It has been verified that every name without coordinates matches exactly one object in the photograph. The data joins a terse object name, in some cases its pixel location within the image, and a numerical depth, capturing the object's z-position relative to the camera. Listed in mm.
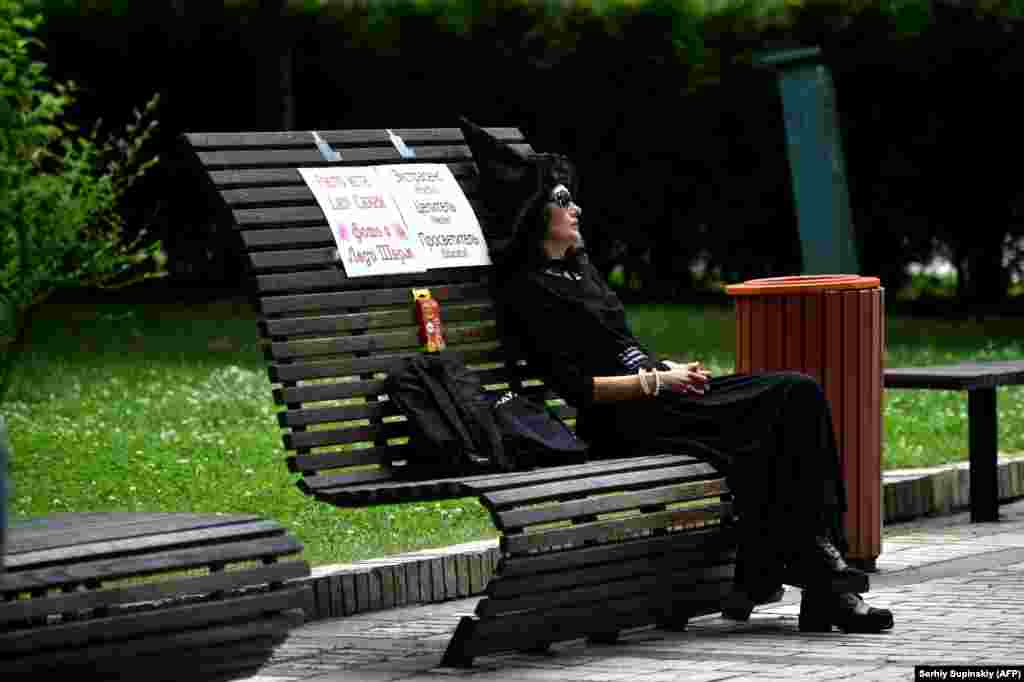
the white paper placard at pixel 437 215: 15156
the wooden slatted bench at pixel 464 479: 13031
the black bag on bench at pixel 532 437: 14367
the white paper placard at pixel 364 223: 14687
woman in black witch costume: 14055
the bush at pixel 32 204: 23734
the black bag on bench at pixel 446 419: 14008
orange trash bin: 15945
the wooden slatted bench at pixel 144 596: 10484
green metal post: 21078
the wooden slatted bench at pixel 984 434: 19422
